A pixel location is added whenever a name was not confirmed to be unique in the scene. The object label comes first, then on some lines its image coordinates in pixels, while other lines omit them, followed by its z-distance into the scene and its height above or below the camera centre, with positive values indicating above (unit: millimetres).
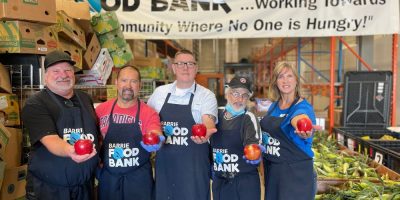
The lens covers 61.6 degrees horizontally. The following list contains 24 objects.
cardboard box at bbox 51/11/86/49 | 3213 +629
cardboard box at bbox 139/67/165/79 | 5867 +359
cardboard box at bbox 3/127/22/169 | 2676 -463
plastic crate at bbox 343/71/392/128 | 4867 -85
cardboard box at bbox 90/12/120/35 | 3889 +820
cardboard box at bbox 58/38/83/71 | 3288 +430
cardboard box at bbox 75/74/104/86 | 3810 +144
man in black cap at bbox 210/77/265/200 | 2297 -400
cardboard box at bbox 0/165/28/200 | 2600 -716
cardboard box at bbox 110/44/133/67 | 4102 +451
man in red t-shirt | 2238 -325
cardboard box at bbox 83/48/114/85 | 3814 +294
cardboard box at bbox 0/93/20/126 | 2717 -136
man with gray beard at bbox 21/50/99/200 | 1958 -222
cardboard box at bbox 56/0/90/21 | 3459 +882
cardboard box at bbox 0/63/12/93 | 2719 +98
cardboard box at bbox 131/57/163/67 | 6066 +555
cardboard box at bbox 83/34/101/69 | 3688 +456
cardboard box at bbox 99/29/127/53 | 4031 +636
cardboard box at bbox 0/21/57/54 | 2775 +465
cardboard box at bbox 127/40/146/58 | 7566 +1075
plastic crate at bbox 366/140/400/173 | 3427 -659
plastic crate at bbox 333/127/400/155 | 4301 -583
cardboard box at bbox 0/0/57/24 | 2713 +691
